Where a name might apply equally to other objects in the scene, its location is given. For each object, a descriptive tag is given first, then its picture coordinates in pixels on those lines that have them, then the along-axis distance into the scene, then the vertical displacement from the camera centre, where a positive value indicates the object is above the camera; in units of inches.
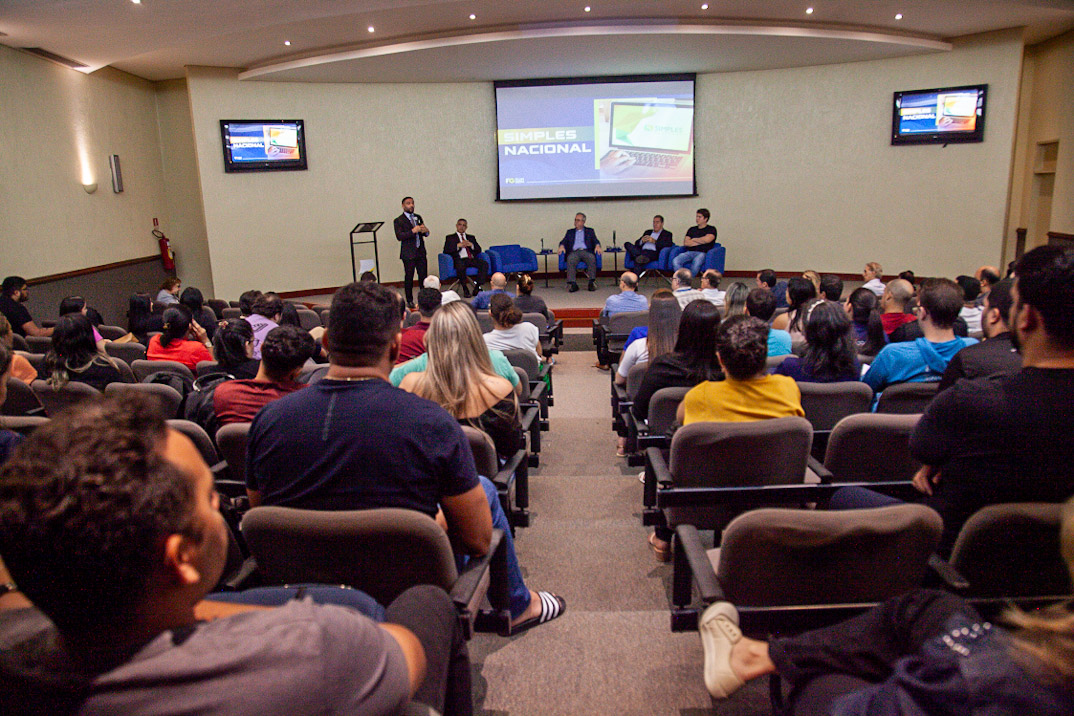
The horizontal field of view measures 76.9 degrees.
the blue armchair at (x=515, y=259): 433.4 -21.4
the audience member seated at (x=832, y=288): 199.8 -20.7
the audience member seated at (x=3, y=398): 77.4 -20.6
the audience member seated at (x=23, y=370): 151.7 -30.0
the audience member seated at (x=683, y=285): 248.4 -23.8
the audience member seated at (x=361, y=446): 63.8 -20.3
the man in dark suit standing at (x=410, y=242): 398.3 -8.8
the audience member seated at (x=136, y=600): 30.5 -17.4
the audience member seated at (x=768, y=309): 153.8 -20.8
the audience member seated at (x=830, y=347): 119.5 -22.7
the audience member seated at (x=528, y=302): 261.6 -29.3
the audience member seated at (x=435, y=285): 263.9 -24.4
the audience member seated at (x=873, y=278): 287.3 -26.0
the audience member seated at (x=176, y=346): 173.6 -28.8
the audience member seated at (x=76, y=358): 137.2 -25.1
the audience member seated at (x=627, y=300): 256.8 -29.2
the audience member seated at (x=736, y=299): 186.1 -21.5
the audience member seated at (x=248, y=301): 204.4 -21.3
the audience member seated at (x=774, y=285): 248.5 -26.2
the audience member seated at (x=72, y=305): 218.0 -22.4
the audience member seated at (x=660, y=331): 147.4 -23.5
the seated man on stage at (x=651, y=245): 418.6 -14.2
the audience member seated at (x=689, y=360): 121.5 -25.4
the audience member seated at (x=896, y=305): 171.6 -23.0
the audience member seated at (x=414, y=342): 159.6 -26.5
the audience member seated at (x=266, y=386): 104.9 -24.3
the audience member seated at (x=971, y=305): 178.3 -25.3
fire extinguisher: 432.5 -12.0
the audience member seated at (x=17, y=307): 251.0 -25.9
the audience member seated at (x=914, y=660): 31.9 -26.4
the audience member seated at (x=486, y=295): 285.9 -30.0
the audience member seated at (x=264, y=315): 186.2 -23.8
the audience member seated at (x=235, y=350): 132.1 -22.9
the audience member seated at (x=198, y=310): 233.0 -27.1
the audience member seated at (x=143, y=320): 243.6 -30.8
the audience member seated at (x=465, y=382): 105.4 -24.1
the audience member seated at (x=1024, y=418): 62.9 -19.1
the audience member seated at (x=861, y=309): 173.0 -23.5
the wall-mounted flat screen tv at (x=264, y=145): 408.5 +51.5
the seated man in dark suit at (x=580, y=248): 421.7 -15.3
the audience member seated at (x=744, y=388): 93.3 -23.7
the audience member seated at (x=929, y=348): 113.4 -22.1
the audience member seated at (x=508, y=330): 179.5 -27.8
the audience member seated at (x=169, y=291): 303.9 -26.6
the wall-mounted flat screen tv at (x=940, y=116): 379.2 +56.2
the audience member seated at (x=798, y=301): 178.2 -21.8
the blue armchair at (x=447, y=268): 410.9 -24.9
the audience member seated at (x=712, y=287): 256.8 -26.1
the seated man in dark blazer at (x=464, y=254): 411.5 -16.8
